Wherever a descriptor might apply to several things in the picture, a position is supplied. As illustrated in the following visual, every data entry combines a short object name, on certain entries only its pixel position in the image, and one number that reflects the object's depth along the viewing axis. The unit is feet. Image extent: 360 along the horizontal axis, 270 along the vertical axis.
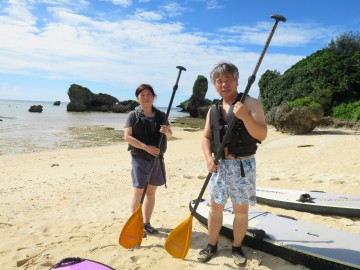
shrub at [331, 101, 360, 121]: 55.71
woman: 12.01
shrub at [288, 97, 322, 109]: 56.87
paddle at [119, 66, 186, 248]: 11.51
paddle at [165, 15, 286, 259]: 10.52
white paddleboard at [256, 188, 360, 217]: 14.46
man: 9.30
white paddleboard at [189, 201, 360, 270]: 9.57
